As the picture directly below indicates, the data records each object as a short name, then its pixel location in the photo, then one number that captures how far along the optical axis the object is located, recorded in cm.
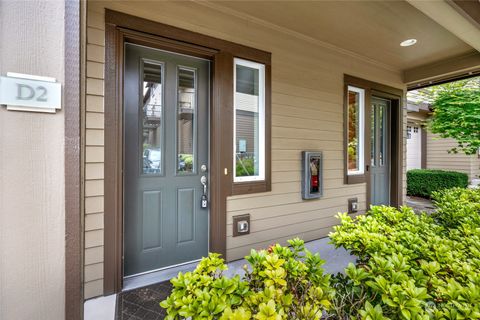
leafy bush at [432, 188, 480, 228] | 188
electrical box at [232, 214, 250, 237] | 272
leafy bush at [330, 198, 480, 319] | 87
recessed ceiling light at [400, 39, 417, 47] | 340
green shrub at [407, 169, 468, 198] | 656
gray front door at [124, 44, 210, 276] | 231
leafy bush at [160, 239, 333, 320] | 84
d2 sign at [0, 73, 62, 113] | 82
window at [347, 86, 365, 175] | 398
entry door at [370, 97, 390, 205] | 445
